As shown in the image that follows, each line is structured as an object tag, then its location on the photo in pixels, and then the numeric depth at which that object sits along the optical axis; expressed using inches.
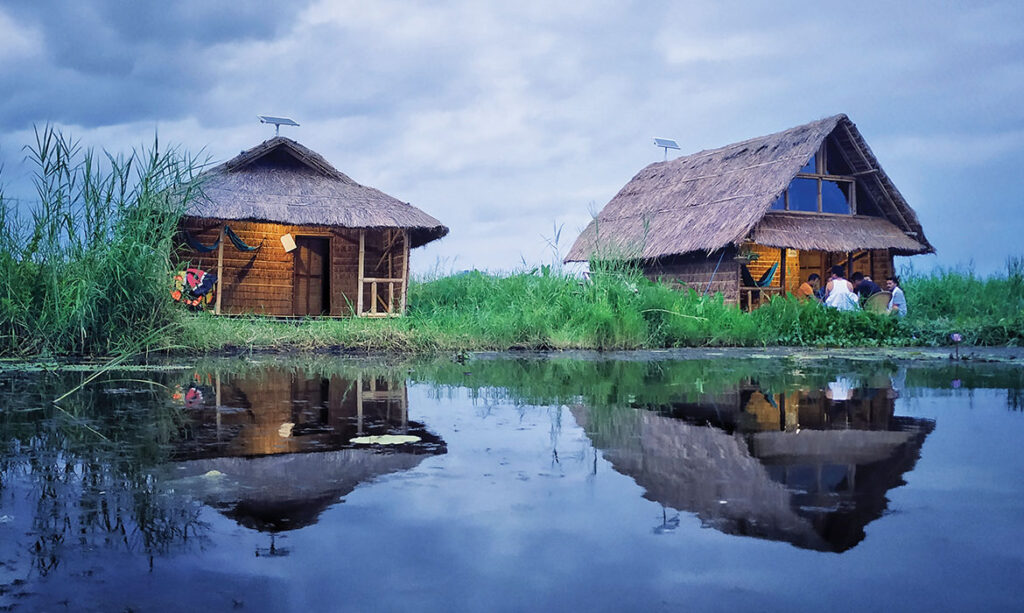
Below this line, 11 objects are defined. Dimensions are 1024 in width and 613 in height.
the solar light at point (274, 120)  753.0
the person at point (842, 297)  575.8
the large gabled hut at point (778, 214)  718.5
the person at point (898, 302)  607.8
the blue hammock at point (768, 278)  760.2
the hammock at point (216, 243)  670.5
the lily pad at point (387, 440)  163.3
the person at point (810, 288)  711.2
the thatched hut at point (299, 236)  664.4
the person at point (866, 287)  660.1
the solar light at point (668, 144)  1007.6
